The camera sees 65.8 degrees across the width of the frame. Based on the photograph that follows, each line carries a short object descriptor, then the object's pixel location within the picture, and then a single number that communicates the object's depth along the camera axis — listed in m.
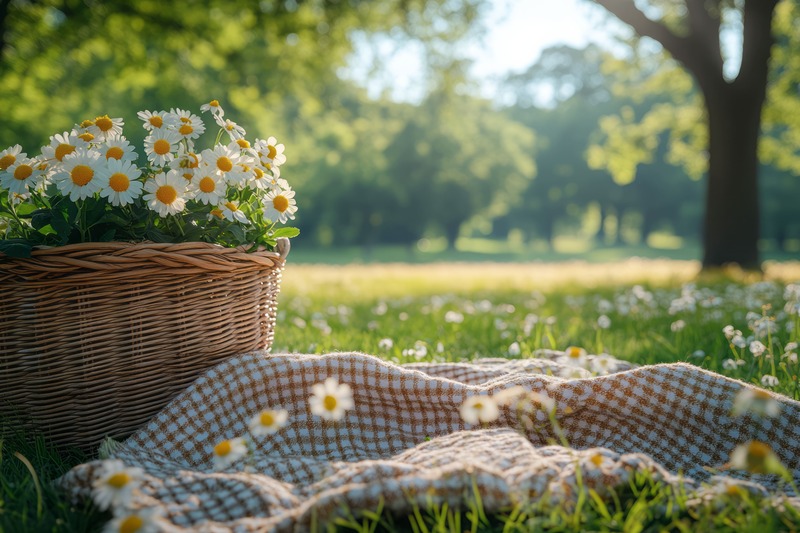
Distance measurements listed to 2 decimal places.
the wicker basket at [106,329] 1.84
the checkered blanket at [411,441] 1.46
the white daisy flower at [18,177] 1.93
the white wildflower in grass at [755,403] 1.23
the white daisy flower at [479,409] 1.46
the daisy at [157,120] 2.08
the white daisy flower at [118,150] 1.92
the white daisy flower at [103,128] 2.06
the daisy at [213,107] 2.10
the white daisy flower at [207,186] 1.98
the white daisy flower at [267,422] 1.41
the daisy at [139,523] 1.27
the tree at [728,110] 7.99
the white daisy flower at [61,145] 1.98
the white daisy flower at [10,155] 2.00
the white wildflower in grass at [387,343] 3.06
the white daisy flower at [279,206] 2.13
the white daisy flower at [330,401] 1.46
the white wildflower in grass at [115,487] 1.33
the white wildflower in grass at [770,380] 2.29
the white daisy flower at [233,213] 2.06
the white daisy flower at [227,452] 1.42
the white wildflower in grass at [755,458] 1.17
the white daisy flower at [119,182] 1.84
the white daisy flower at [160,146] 2.01
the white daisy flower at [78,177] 1.81
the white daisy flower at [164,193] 1.91
